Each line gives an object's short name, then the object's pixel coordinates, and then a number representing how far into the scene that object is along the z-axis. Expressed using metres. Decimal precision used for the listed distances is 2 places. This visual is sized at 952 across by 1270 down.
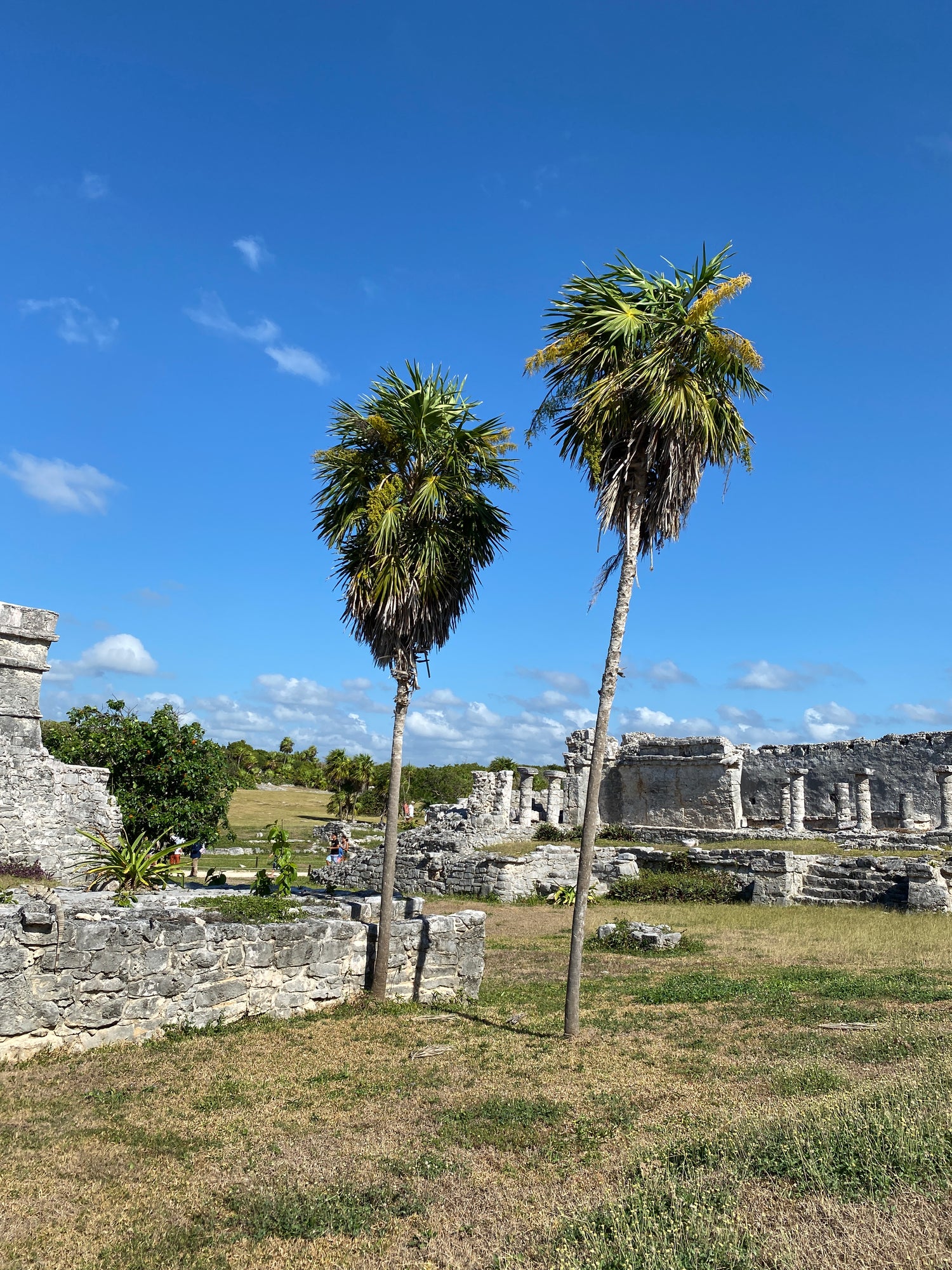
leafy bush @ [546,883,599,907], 22.72
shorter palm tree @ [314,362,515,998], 10.81
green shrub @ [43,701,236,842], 21.65
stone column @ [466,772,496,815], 39.01
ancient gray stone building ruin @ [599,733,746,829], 35.47
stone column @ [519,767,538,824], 37.25
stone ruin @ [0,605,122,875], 16.86
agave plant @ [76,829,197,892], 10.49
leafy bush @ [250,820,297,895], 10.99
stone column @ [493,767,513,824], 38.91
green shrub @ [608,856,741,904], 22.34
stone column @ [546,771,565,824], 37.88
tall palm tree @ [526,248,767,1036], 9.29
